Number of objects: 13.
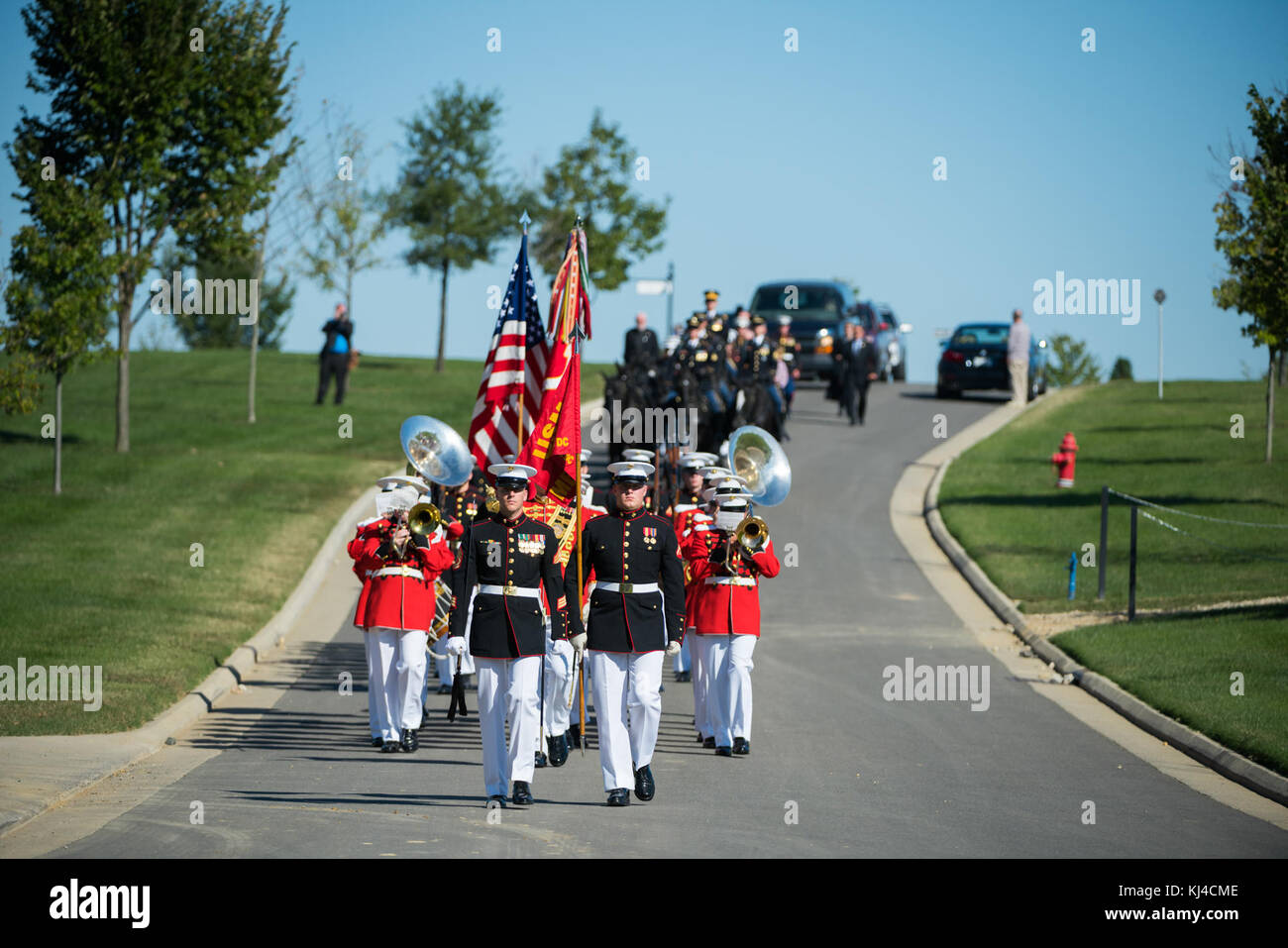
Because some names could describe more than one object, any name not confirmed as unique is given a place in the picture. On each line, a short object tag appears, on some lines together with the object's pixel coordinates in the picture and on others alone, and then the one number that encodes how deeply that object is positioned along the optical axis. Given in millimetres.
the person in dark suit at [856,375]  35094
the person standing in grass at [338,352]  33312
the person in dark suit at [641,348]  25438
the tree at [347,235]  39688
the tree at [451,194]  43562
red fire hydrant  27359
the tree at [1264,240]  22094
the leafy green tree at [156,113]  26516
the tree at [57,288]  23516
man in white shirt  39012
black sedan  41188
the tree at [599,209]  46375
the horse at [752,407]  26375
